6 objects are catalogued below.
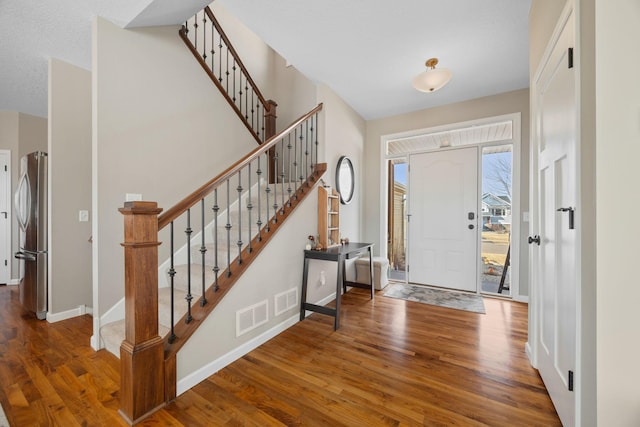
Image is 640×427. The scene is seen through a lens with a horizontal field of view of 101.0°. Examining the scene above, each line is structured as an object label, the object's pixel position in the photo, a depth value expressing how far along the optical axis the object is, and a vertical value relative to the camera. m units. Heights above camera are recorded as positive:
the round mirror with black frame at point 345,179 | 3.37 +0.46
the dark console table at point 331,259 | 2.44 -0.44
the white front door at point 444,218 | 3.56 -0.07
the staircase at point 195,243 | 1.37 -0.23
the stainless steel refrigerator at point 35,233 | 2.65 -0.21
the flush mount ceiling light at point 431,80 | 2.30 +1.19
